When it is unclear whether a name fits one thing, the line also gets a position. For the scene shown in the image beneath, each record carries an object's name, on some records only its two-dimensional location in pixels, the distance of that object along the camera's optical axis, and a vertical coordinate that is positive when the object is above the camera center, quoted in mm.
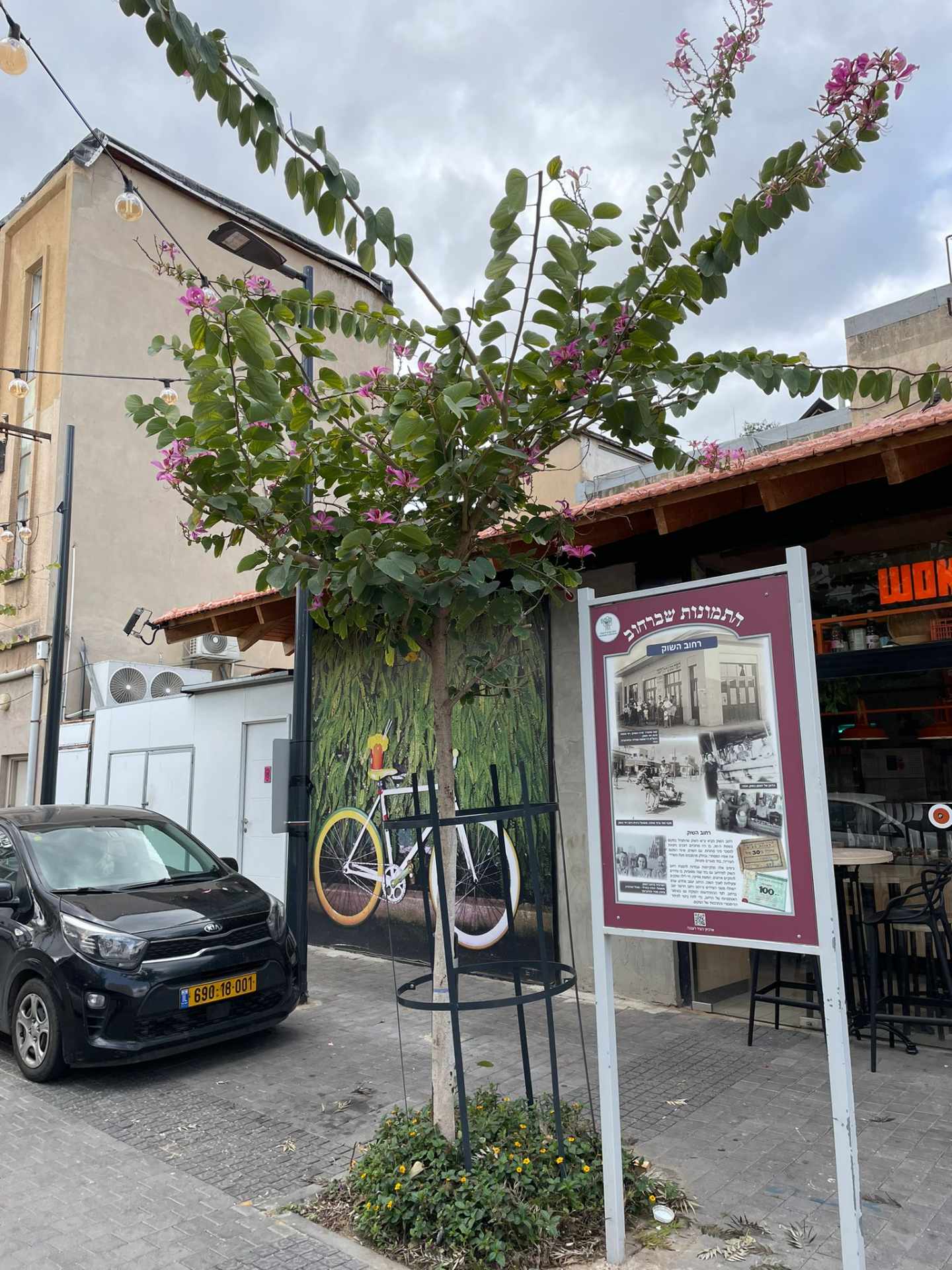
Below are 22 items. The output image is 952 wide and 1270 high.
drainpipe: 16062 +1693
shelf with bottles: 5977 +999
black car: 5566 -972
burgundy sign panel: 3262 +65
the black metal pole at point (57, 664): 12000 +1826
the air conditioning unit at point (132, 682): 15016 +1898
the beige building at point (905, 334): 13117 +6459
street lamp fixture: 7188 +4241
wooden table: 5992 -920
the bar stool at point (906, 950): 5551 -1059
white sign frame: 3078 -702
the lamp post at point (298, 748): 7295 +367
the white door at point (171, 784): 11805 +163
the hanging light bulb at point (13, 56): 4435 +3512
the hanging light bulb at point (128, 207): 7715 +4855
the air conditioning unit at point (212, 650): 16641 +2606
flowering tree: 3268 +1543
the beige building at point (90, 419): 16516 +6785
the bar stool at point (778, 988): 5949 -1341
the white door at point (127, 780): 12742 +245
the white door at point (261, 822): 10414 -303
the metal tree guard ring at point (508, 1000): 3600 -796
